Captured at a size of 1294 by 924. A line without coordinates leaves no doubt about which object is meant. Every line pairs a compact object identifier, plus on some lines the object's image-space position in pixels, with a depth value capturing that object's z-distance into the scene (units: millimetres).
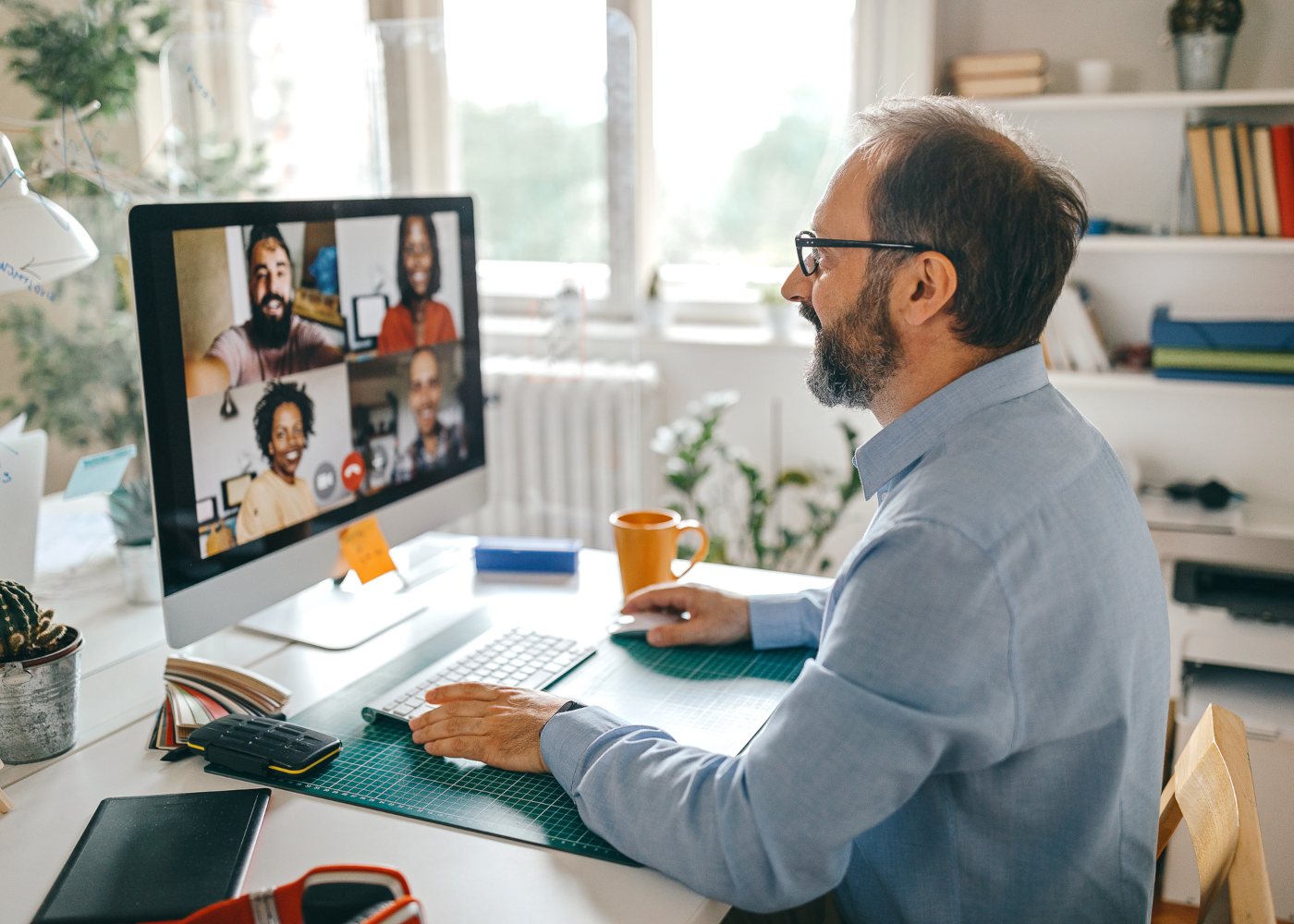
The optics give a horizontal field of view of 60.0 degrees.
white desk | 884
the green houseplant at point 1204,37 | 2348
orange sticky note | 1450
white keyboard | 1194
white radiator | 3039
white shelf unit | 2553
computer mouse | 1405
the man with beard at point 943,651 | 862
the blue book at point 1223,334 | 2383
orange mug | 1488
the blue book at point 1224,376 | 2383
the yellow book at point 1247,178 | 2352
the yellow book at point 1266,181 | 2338
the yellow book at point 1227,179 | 2363
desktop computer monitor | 1174
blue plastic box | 1664
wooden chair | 858
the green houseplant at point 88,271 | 1523
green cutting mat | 997
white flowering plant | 2740
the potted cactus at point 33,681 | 1078
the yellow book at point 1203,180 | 2385
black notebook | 853
